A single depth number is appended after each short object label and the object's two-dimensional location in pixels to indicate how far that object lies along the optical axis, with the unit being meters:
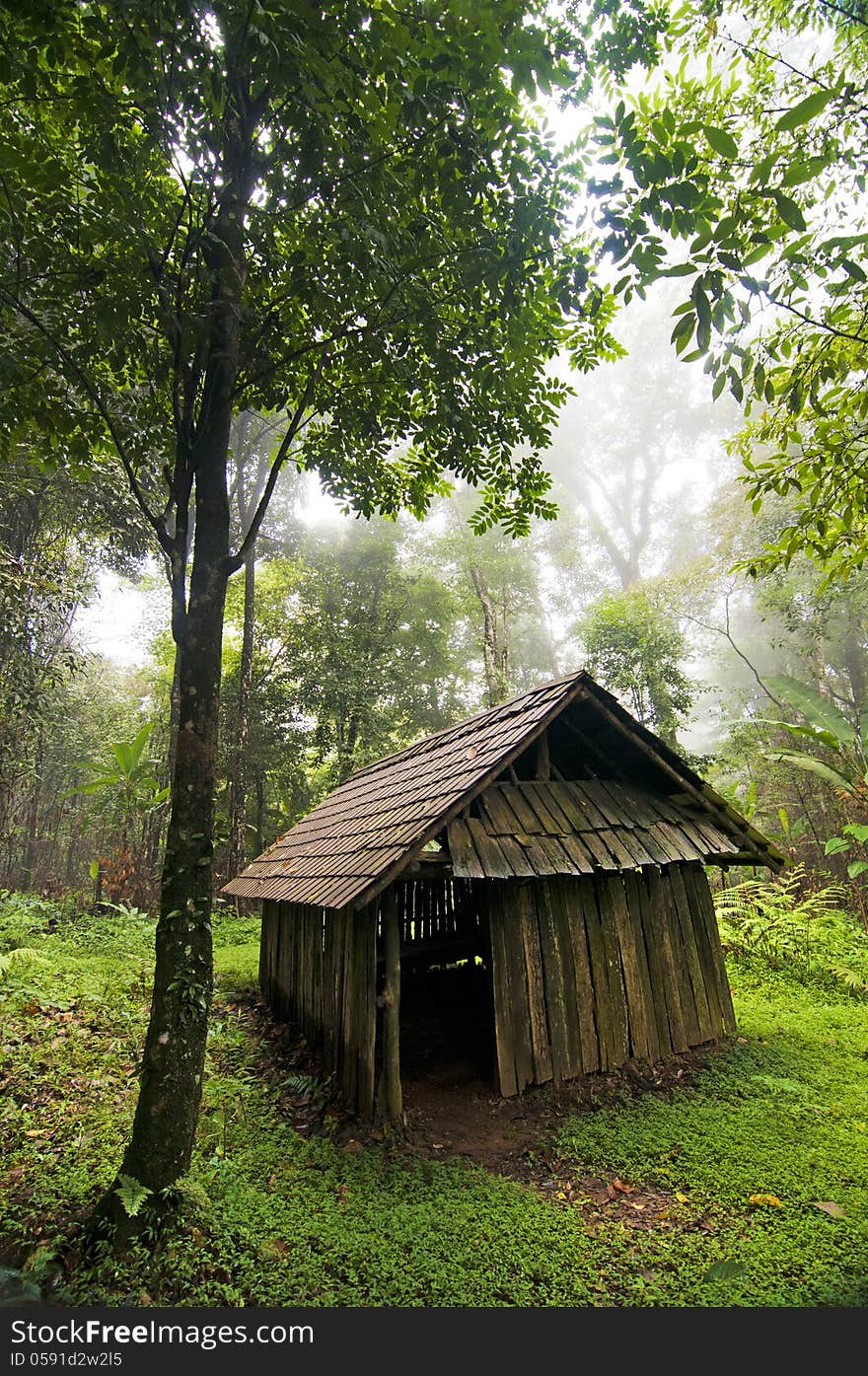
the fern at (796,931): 8.95
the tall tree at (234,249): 3.09
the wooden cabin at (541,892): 5.29
